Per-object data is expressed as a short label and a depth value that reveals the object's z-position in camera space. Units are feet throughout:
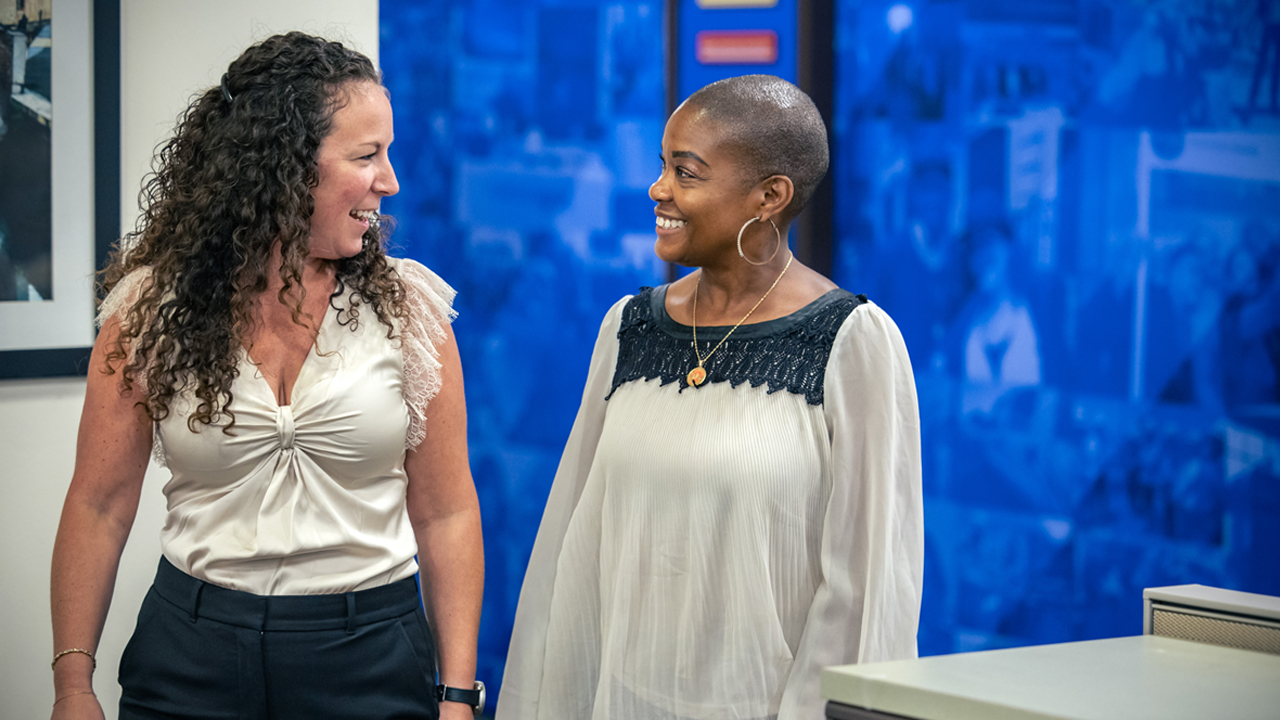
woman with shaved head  11.85
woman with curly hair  11.97
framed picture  14.05
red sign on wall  14.81
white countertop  10.57
